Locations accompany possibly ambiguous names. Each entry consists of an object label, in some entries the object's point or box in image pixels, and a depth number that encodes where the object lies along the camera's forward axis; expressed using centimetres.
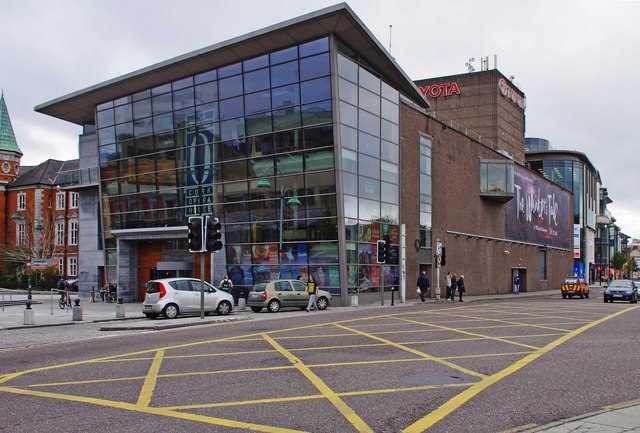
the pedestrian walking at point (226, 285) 3053
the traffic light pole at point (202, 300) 2059
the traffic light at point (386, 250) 3012
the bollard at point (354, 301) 3016
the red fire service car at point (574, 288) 4212
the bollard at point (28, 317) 2028
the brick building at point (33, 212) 6650
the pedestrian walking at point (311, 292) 2603
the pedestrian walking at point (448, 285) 3704
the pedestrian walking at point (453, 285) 3691
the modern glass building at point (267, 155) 3072
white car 2192
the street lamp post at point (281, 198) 2966
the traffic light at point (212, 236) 2046
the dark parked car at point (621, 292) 3400
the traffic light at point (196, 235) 2056
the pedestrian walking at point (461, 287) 3666
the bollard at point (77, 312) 2202
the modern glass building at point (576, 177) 9331
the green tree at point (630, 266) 16791
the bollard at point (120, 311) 2294
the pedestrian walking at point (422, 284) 3503
